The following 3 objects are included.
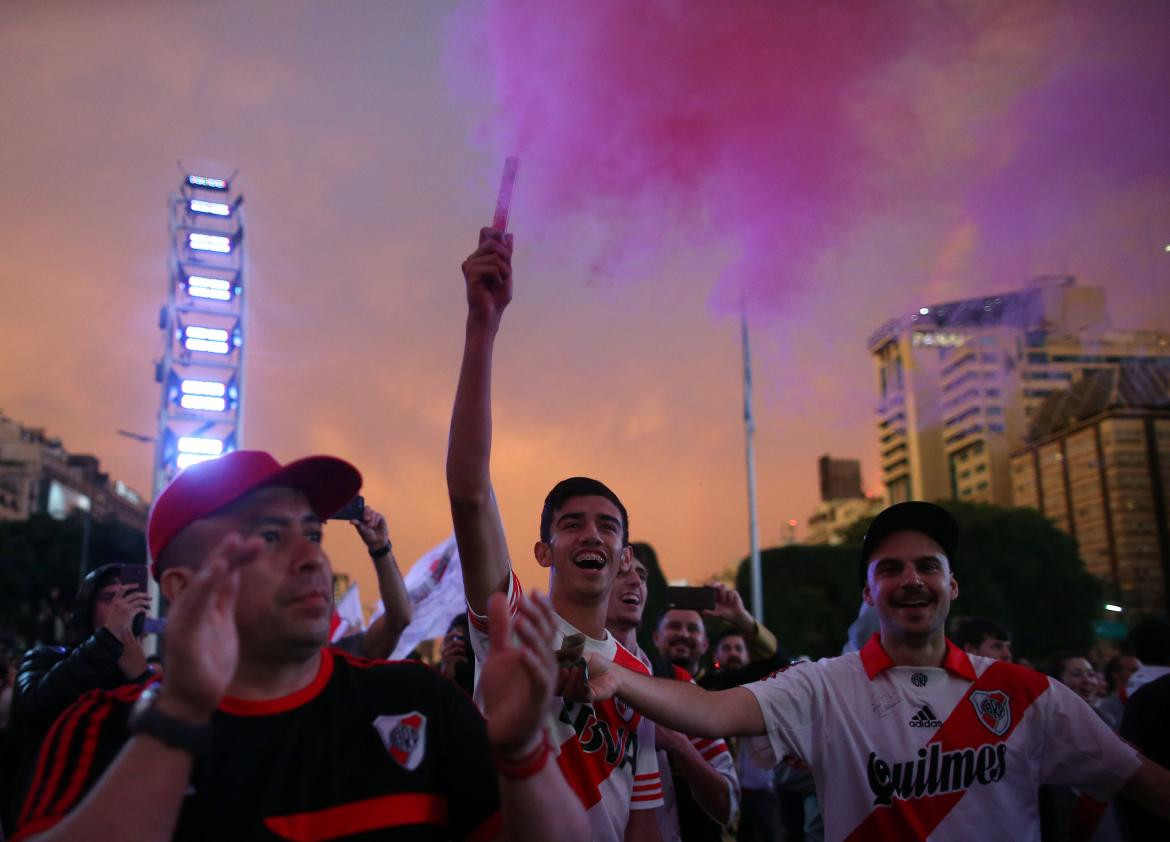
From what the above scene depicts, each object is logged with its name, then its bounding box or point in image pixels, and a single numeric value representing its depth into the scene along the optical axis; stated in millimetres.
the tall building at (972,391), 38562
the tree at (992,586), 39875
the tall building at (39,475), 87562
